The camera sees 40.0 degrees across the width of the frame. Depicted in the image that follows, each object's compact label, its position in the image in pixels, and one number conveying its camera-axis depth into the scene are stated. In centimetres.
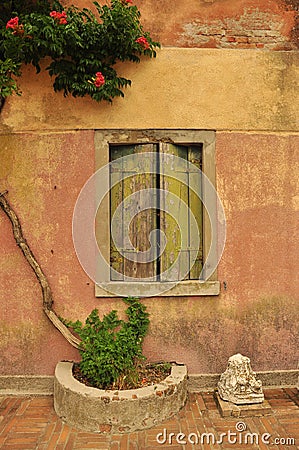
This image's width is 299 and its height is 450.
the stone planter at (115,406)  361
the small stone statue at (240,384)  402
